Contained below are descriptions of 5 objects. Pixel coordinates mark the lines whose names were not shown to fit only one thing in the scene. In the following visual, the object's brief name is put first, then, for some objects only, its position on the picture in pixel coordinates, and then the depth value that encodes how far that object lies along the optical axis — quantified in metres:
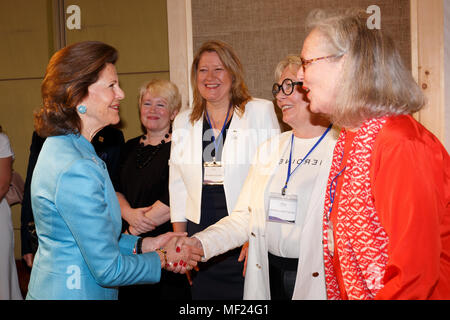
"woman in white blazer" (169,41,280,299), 2.66
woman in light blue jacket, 1.45
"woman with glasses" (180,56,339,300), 1.93
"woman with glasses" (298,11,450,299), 1.04
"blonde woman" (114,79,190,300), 2.82
